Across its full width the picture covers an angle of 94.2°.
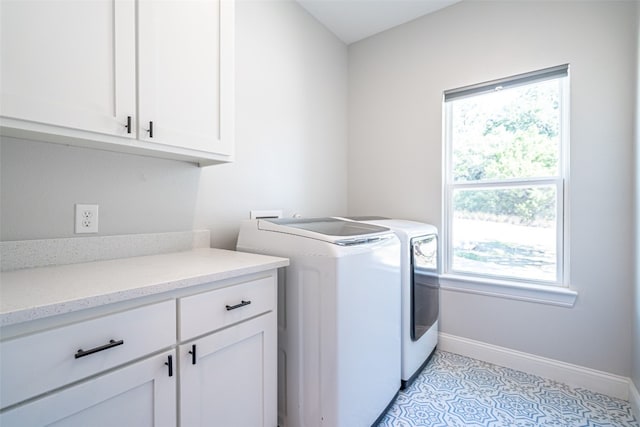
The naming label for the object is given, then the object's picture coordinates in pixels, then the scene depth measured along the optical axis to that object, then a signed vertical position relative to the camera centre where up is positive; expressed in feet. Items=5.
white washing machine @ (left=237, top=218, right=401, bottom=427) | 4.14 -1.64
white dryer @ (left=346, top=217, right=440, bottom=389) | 5.94 -1.74
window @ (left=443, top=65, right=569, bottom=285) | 6.47 +0.81
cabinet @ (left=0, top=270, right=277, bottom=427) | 2.25 -1.47
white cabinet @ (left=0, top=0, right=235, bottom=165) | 2.93 +1.59
